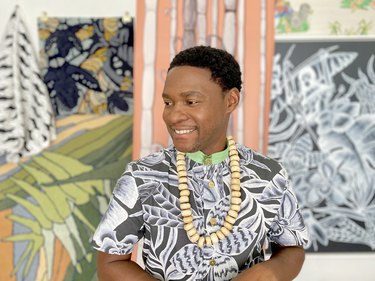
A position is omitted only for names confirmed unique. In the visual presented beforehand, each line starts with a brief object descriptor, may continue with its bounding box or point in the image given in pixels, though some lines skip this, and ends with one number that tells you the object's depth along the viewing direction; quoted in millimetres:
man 1065
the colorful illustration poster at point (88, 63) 2117
